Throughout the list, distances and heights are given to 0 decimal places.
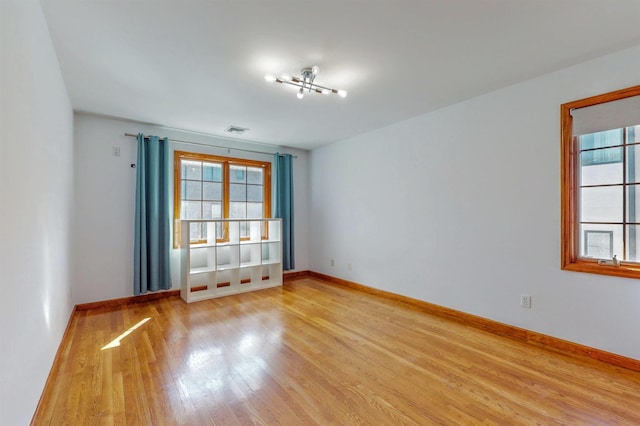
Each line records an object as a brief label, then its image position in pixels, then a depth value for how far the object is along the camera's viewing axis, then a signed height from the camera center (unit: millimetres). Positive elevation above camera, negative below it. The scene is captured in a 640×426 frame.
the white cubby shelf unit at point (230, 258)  4113 -740
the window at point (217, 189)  4363 +362
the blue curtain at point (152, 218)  3863 -89
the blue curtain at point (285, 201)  5207 +192
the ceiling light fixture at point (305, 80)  2514 +1195
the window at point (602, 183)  2293 +244
